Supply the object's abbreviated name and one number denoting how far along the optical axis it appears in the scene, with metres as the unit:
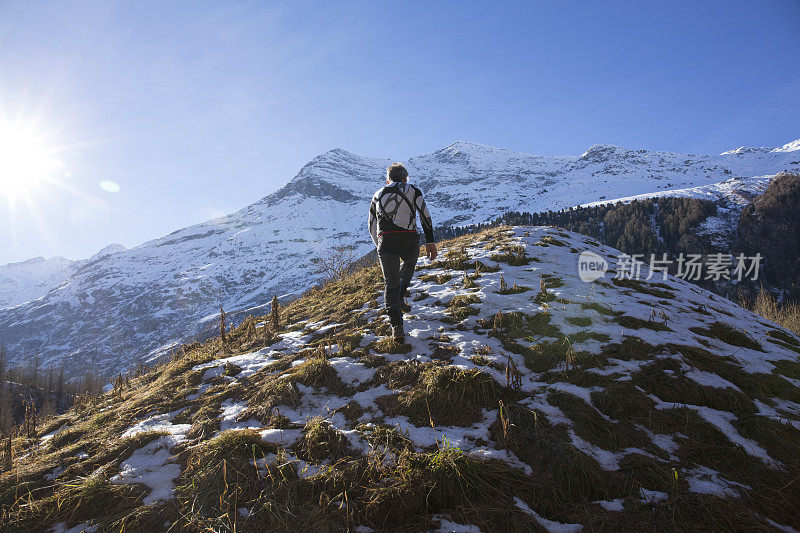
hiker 5.75
